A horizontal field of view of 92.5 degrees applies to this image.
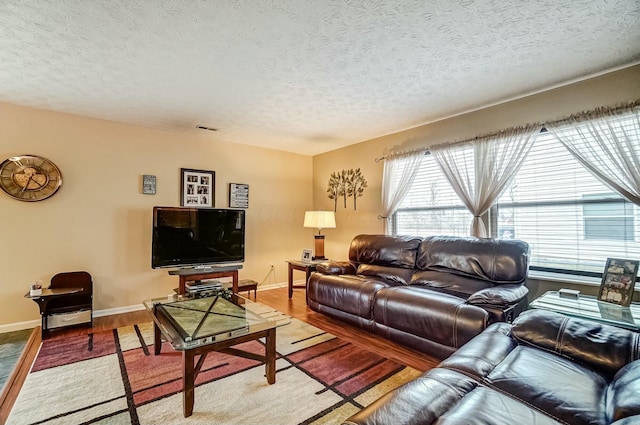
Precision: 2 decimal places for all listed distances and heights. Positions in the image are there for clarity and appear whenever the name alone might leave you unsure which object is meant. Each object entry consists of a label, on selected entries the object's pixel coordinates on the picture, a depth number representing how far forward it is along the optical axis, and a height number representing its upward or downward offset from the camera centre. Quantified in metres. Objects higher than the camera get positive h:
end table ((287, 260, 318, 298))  4.12 -0.65
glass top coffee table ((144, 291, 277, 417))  1.81 -0.76
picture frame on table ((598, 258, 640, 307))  2.22 -0.44
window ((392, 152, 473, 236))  3.64 +0.14
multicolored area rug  1.80 -1.15
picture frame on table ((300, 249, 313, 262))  4.53 -0.53
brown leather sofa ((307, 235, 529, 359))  2.35 -0.65
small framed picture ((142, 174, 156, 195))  3.96 +0.44
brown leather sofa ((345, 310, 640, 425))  1.09 -0.69
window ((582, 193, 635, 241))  2.49 +0.03
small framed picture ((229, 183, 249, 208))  4.68 +0.36
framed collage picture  4.25 +0.44
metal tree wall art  4.77 +0.56
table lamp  4.55 -0.04
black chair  3.18 -0.88
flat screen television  3.70 -0.24
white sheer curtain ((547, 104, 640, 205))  2.41 +0.64
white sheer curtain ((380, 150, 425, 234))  3.97 +0.57
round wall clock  3.16 +0.42
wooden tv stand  3.66 -0.69
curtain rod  2.44 +0.92
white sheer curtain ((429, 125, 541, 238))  3.04 +0.60
